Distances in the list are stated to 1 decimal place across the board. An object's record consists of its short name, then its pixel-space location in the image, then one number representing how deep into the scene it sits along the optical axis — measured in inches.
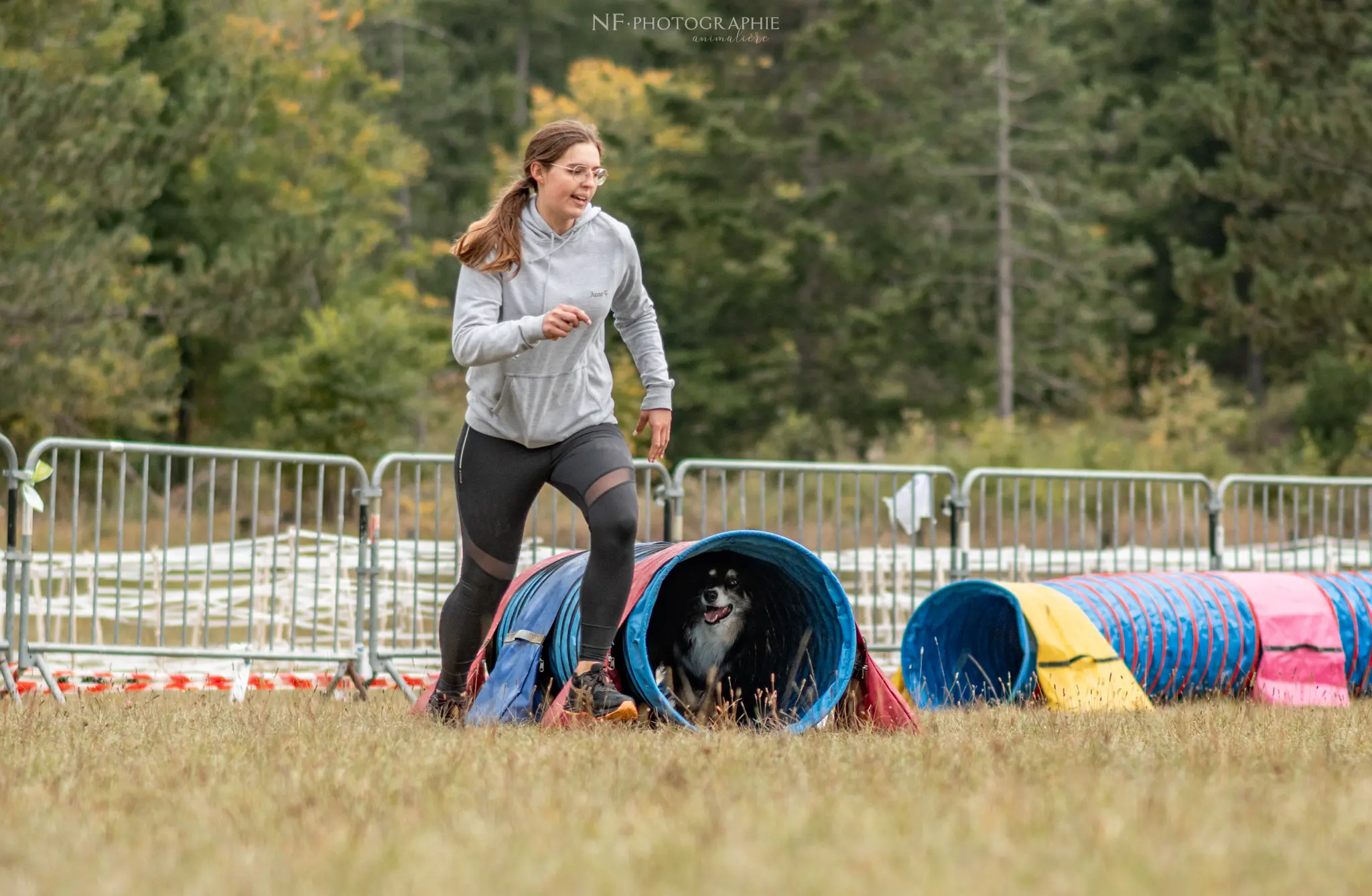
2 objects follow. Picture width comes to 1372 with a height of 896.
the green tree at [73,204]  1667.1
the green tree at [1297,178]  1982.0
